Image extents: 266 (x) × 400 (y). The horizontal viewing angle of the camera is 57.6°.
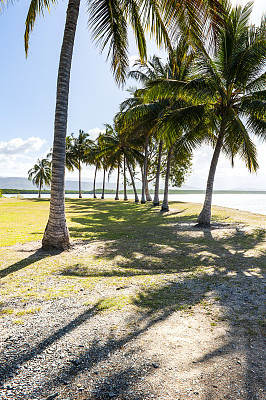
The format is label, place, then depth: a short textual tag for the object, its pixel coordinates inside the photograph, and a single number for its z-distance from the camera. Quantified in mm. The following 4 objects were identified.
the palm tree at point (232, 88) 9898
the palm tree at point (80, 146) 44022
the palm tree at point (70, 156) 45844
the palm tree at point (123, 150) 29766
